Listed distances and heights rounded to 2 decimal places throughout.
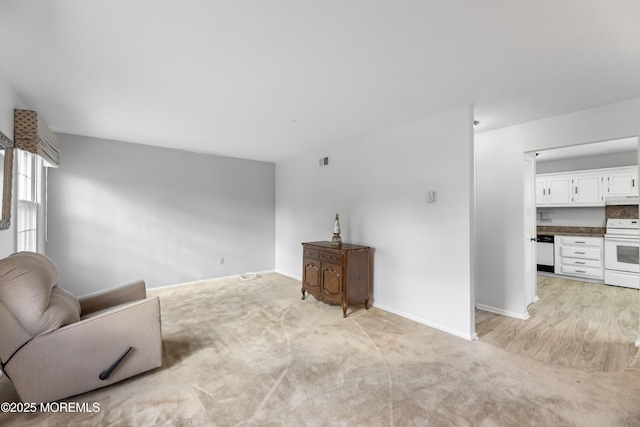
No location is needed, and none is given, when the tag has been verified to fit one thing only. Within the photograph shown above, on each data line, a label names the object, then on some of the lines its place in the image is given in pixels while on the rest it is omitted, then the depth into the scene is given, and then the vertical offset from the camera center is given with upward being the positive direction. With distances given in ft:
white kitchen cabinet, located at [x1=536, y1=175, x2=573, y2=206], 18.29 +1.61
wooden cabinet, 11.64 -2.49
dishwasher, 18.58 -2.49
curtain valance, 8.61 +2.57
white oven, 15.25 -2.12
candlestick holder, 12.98 -0.95
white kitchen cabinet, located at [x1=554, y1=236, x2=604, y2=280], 16.58 -2.49
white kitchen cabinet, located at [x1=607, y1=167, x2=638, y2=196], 15.98 +1.87
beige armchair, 5.77 -2.71
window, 10.05 +0.51
